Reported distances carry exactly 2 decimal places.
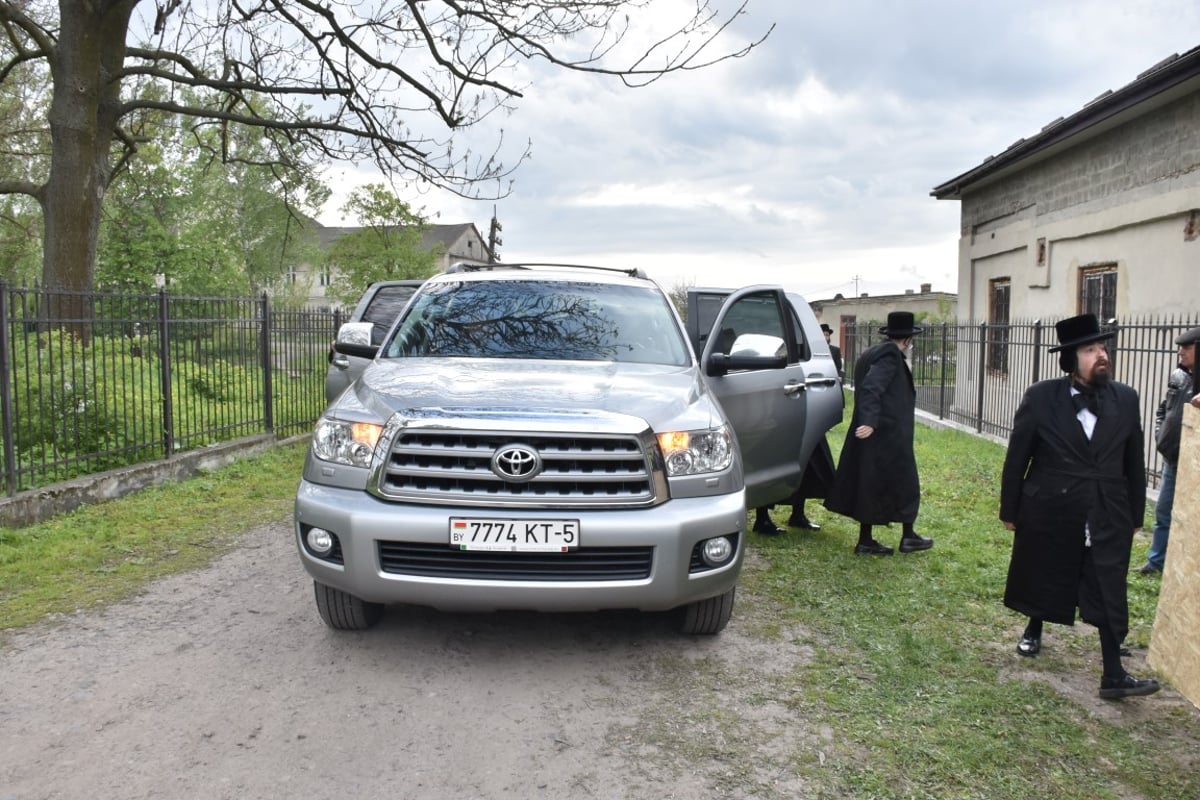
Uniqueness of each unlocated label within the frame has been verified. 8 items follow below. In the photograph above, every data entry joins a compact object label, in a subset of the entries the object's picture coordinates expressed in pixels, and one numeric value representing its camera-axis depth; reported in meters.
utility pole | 43.76
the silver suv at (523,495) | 3.80
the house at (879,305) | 41.59
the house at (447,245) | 74.76
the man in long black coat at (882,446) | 6.07
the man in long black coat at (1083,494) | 3.81
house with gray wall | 9.98
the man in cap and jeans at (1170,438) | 5.48
